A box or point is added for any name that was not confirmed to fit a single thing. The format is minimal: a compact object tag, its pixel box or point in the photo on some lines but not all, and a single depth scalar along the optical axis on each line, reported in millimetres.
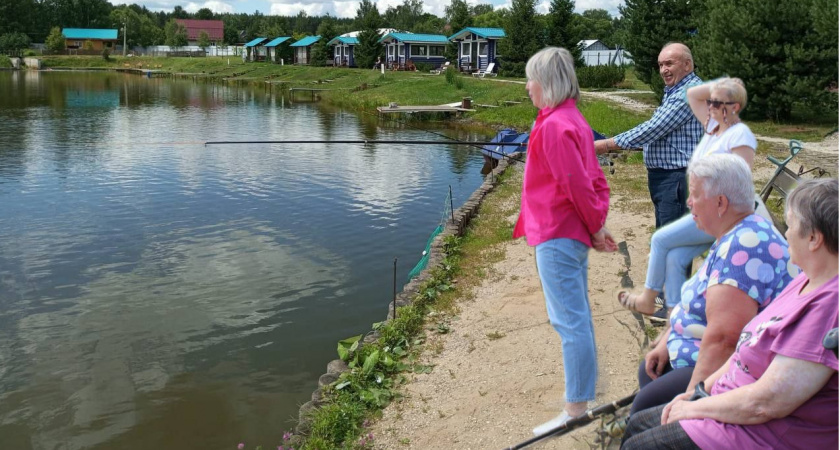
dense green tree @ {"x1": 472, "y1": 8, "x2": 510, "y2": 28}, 59062
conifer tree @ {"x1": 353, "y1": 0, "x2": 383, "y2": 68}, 51031
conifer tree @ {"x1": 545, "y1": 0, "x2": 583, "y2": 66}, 33531
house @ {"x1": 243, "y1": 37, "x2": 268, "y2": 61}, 74506
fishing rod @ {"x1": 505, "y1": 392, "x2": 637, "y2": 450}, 2986
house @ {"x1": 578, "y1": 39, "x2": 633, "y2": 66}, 46431
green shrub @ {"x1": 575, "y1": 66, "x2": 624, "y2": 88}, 30281
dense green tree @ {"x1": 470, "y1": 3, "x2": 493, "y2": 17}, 94288
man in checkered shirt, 4457
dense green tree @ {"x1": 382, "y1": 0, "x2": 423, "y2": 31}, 86788
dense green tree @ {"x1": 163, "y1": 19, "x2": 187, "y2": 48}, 94312
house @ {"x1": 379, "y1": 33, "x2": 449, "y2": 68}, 51450
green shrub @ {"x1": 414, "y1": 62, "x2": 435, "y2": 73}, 48053
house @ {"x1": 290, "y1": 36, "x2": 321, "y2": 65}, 64375
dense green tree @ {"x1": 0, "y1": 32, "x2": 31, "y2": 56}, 78125
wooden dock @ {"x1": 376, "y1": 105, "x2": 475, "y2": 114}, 26281
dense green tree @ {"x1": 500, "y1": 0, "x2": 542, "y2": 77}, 35375
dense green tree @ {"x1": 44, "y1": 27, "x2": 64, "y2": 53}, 83812
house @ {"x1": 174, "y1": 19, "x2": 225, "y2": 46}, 117062
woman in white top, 3441
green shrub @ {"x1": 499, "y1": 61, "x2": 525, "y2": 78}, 36500
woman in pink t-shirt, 1989
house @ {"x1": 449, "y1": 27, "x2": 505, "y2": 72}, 43188
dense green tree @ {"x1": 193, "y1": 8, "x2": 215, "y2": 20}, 137750
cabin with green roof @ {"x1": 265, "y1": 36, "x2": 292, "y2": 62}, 68188
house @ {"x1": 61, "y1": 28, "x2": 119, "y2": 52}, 91062
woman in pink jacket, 3146
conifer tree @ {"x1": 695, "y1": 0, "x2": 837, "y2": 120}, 15273
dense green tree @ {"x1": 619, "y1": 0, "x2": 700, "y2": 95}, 21594
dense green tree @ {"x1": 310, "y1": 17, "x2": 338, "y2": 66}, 59094
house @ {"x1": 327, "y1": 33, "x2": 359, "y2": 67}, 56656
